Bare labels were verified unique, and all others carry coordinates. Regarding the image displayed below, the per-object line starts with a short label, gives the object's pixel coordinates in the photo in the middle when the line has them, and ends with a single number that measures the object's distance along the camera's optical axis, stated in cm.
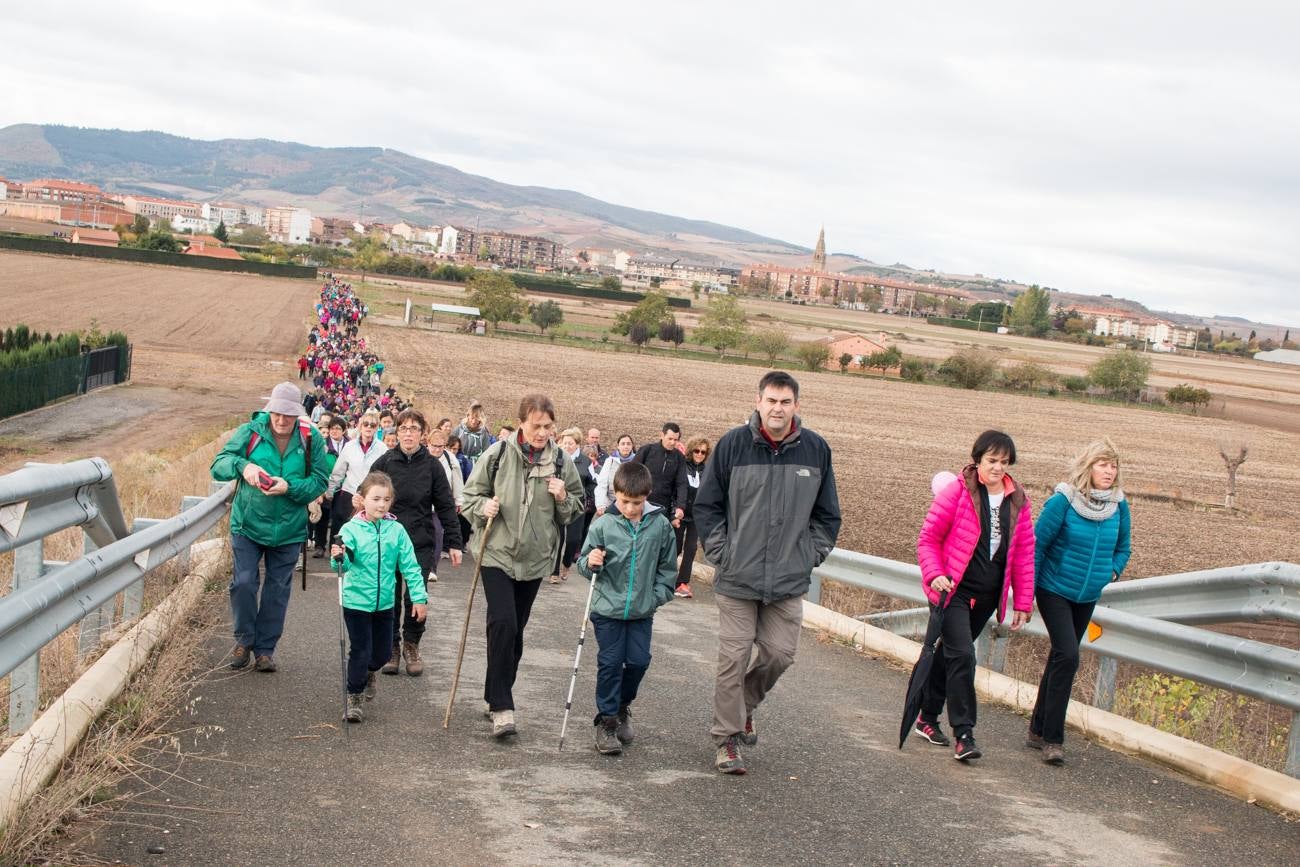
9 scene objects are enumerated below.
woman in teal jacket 745
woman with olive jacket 742
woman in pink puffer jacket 732
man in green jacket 818
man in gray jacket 692
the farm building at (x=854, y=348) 10406
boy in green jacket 728
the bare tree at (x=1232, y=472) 3912
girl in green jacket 780
